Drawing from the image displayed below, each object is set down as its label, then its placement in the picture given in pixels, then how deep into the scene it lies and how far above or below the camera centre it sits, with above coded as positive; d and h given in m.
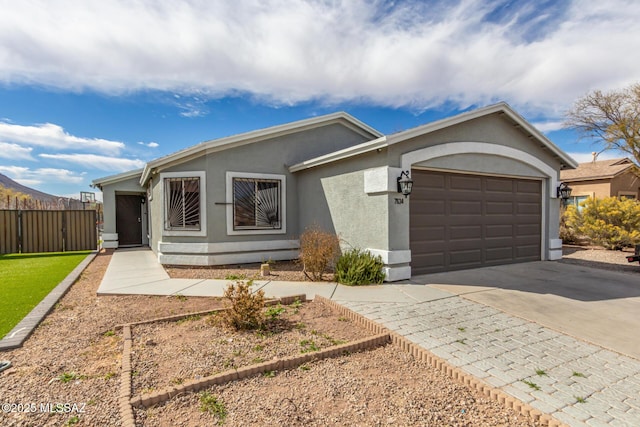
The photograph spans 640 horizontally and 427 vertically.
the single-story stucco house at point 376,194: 7.43 +0.43
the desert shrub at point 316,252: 7.38 -1.01
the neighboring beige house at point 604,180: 19.16 +1.74
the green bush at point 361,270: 7.06 -1.41
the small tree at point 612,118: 18.89 +5.73
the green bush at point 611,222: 12.27 -0.59
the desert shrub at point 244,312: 4.45 -1.47
